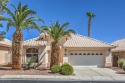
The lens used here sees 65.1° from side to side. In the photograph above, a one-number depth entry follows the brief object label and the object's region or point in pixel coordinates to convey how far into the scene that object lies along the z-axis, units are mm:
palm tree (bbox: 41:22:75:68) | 11472
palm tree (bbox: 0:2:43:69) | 10832
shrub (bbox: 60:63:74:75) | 9551
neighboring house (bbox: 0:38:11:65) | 14568
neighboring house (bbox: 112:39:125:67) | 15412
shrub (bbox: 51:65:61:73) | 9905
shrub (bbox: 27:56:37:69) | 11673
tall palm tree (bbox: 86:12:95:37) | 26518
